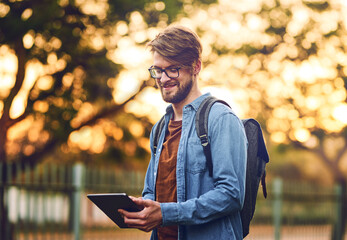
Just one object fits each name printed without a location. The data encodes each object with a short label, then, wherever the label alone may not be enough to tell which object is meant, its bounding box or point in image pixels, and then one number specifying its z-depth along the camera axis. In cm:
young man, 232
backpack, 253
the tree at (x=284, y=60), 1276
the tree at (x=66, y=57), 1029
